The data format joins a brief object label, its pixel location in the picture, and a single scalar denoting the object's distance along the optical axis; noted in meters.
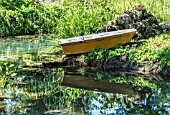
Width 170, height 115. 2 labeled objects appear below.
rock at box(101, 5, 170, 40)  12.48
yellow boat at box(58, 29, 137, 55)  11.08
